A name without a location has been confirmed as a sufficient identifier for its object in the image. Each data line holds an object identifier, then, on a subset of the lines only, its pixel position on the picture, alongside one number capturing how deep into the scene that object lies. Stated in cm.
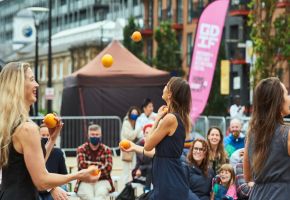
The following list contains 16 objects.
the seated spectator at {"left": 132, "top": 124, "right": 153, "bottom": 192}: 1420
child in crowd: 1097
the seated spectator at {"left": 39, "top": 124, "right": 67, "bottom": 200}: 1128
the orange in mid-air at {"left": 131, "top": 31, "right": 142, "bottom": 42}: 1351
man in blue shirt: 1373
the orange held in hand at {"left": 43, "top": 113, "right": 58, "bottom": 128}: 662
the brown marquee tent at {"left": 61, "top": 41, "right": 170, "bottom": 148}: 2816
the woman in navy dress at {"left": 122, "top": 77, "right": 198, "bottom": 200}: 777
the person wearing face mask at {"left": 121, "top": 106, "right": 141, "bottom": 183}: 1643
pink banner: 2189
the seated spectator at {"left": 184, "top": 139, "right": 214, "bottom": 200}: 1076
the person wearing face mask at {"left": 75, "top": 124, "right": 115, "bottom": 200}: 1374
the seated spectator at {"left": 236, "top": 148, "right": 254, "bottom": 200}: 916
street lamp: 3454
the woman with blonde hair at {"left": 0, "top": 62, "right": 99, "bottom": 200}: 558
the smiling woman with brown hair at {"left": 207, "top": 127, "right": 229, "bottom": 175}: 1184
